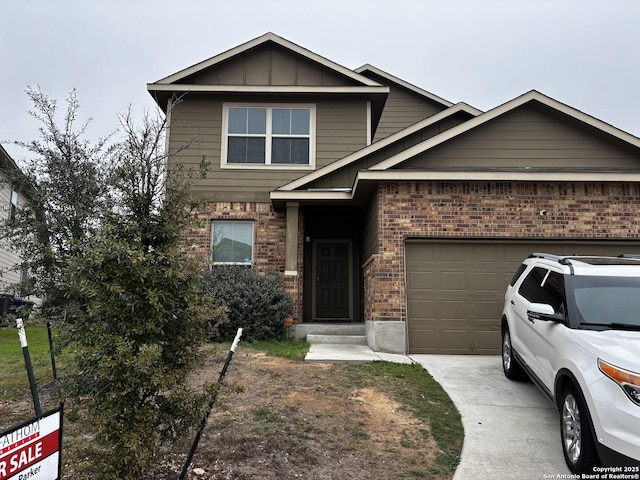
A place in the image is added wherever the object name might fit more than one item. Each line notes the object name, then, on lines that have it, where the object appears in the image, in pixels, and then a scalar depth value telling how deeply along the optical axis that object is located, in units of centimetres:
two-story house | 862
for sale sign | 216
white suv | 326
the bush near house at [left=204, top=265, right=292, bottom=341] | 940
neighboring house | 626
